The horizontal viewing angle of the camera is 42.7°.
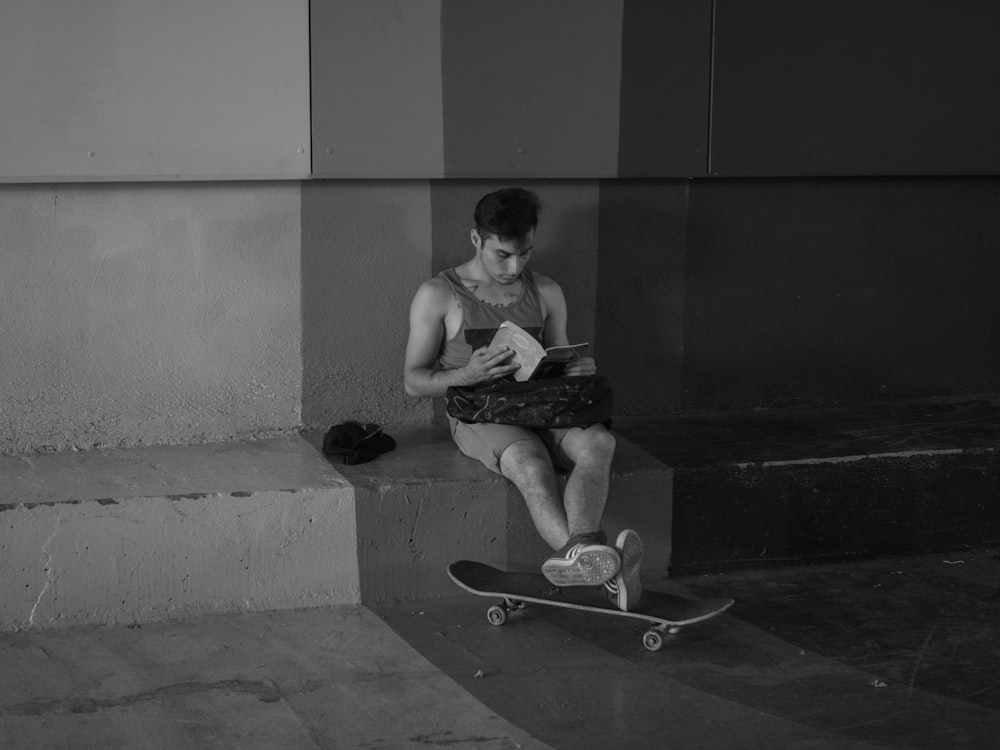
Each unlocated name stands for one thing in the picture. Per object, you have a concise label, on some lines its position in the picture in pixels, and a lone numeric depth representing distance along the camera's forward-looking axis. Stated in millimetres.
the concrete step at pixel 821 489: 4844
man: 4136
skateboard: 4062
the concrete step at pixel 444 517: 4488
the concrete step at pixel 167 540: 4180
